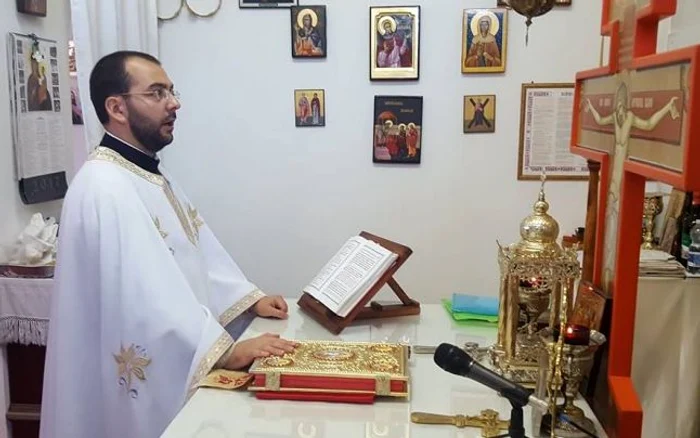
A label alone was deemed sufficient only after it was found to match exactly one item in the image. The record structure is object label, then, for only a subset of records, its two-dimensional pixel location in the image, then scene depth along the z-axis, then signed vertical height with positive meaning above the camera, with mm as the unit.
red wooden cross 1016 -64
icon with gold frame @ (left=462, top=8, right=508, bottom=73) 3184 +280
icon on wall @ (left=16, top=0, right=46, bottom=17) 2732 +365
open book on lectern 1998 -522
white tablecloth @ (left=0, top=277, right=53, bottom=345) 2557 -772
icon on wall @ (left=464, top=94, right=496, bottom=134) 3258 -56
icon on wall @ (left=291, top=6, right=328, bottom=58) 3240 +322
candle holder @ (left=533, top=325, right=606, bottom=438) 1307 -528
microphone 1089 -426
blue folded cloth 2064 -615
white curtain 2830 +288
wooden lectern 1990 -625
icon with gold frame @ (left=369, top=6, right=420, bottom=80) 3209 +267
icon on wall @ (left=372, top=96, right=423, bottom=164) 3281 -130
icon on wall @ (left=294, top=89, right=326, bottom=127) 3320 -34
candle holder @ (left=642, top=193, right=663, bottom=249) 2121 -360
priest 1872 -565
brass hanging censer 2119 +290
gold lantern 1525 -422
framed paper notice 3229 -154
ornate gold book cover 1503 -602
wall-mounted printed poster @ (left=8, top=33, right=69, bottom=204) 2711 -85
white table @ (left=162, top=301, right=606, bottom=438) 1361 -649
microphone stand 1119 -517
